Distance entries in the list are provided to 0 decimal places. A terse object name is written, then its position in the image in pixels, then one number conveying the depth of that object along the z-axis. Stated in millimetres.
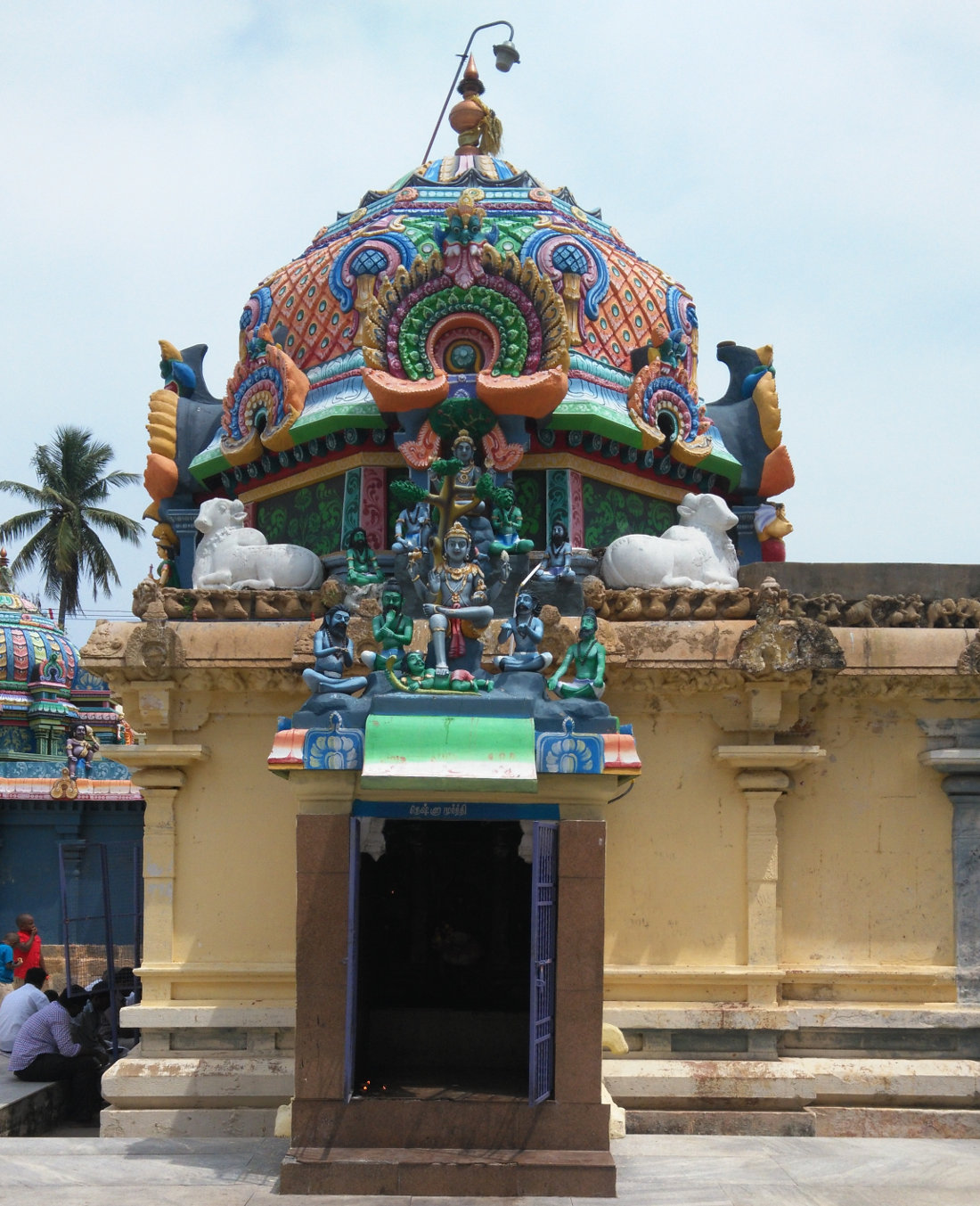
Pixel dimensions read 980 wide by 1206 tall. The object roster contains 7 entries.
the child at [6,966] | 18891
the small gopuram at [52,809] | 27328
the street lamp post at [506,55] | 15492
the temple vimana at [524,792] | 8945
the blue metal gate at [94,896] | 23344
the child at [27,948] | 16062
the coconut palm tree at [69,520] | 46562
